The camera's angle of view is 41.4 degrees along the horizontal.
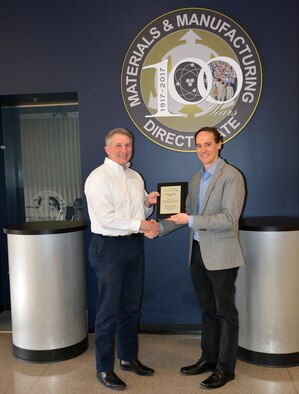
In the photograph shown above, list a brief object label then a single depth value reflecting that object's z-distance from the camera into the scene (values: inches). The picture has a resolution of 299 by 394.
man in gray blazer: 97.9
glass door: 158.4
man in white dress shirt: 100.3
